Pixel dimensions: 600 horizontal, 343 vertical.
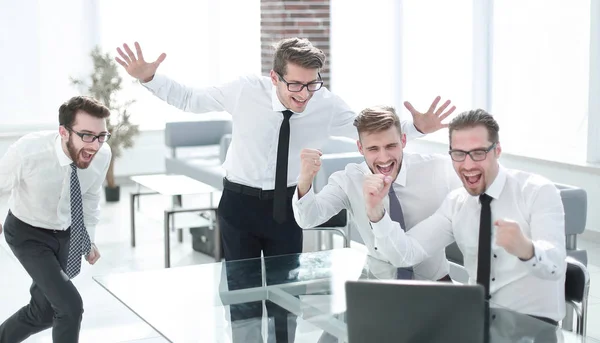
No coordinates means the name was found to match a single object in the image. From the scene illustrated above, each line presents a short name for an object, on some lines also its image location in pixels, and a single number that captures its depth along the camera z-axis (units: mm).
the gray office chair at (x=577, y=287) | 2826
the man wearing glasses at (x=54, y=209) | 3271
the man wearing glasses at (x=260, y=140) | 3535
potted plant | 8180
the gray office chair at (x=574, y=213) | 4527
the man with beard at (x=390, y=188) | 2986
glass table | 2443
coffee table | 5875
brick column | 9398
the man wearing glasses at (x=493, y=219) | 2684
